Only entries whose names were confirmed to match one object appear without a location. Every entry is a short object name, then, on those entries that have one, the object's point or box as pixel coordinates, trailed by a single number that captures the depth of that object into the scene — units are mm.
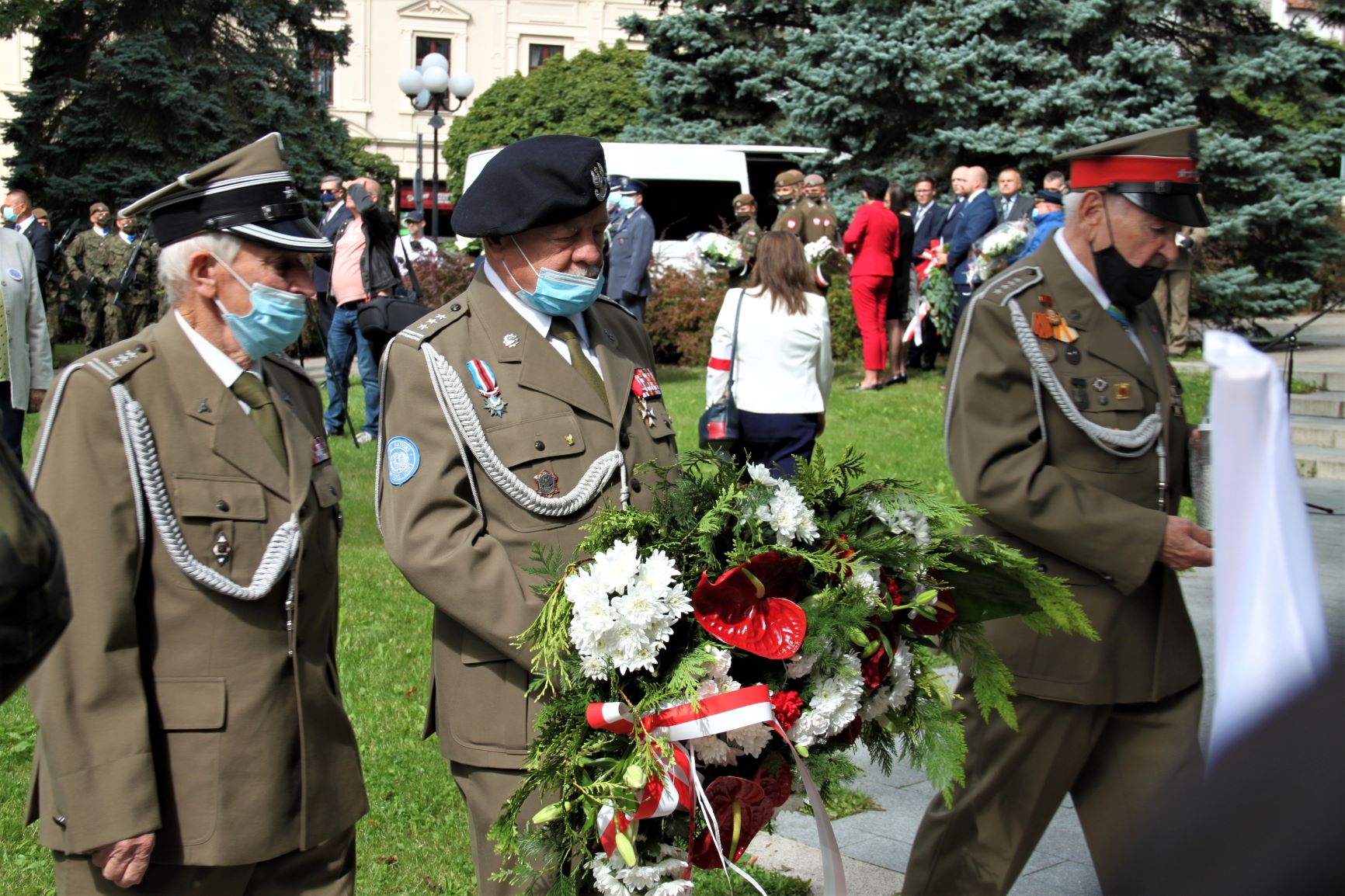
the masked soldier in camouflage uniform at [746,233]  12812
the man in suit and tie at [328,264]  13602
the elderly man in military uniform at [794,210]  15023
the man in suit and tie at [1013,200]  14617
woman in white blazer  7961
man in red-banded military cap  3713
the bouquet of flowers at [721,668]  2570
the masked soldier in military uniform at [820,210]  15281
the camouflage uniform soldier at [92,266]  17688
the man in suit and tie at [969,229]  14516
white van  20562
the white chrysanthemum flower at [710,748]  2604
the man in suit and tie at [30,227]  17047
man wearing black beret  2986
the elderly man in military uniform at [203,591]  2754
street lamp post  23656
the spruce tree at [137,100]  23719
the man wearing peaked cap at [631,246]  13375
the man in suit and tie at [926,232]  15992
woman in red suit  14836
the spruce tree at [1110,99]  18078
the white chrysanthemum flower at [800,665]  2662
